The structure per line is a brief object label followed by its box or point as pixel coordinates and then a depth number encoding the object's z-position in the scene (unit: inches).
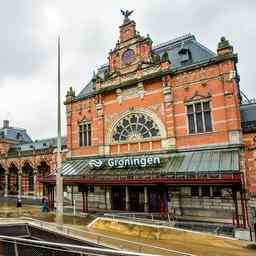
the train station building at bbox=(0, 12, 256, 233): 767.1
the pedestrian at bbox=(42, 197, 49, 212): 985.4
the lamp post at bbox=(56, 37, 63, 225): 613.9
